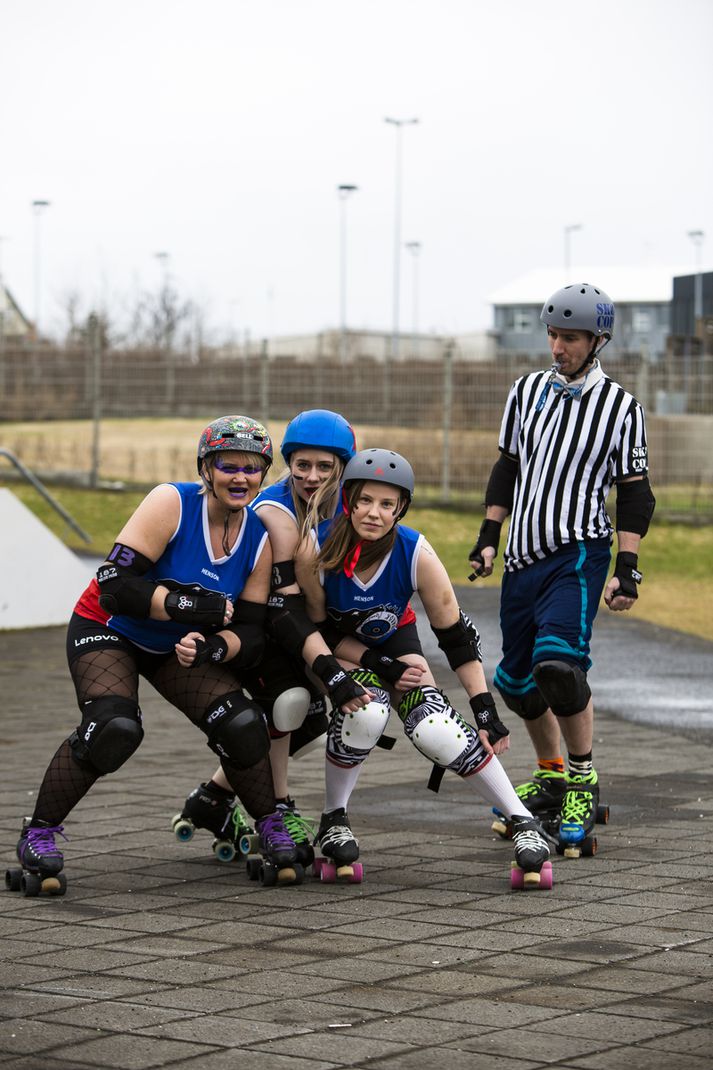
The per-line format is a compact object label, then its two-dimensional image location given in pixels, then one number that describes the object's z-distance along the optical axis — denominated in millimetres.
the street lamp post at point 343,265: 51031
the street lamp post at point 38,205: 54594
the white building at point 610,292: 77500
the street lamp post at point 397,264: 50750
